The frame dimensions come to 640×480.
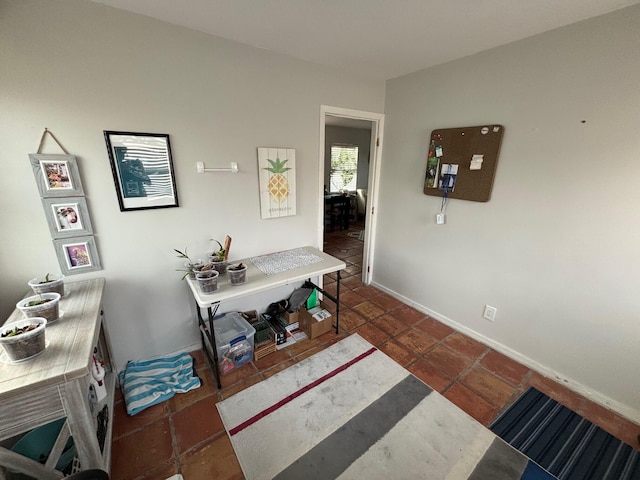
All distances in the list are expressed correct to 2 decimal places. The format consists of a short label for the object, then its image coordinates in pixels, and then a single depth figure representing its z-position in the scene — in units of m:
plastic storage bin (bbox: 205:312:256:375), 1.93
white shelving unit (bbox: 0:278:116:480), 0.91
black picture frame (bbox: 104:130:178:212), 1.61
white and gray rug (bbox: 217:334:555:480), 1.36
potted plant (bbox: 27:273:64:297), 1.38
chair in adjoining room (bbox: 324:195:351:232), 5.93
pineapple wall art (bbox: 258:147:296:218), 2.18
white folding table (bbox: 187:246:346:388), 1.62
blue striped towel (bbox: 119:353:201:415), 1.69
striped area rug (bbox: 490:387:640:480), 1.38
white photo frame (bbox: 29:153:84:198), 1.42
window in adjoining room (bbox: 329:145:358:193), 6.46
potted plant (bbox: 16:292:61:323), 1.19
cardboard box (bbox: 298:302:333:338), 2.30
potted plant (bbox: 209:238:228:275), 1.89
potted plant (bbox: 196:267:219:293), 1.62
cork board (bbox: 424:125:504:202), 2.00
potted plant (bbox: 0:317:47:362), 0.96
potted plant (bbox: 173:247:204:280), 1.80
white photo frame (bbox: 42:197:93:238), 1.48
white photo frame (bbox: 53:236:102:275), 1.55
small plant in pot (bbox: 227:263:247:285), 1.75
